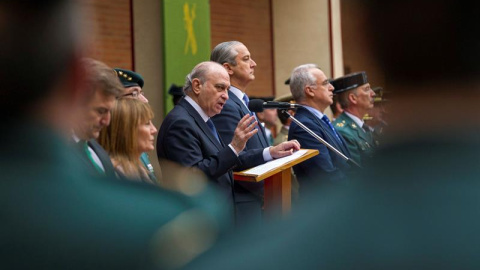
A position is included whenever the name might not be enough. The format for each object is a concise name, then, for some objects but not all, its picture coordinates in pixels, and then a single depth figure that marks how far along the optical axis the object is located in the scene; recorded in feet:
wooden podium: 16.75
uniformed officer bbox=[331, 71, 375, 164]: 27.00
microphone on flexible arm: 22.20
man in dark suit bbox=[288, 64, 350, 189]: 22.30
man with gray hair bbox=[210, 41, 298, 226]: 20.57
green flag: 40.75
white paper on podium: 16.99
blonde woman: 13.20
